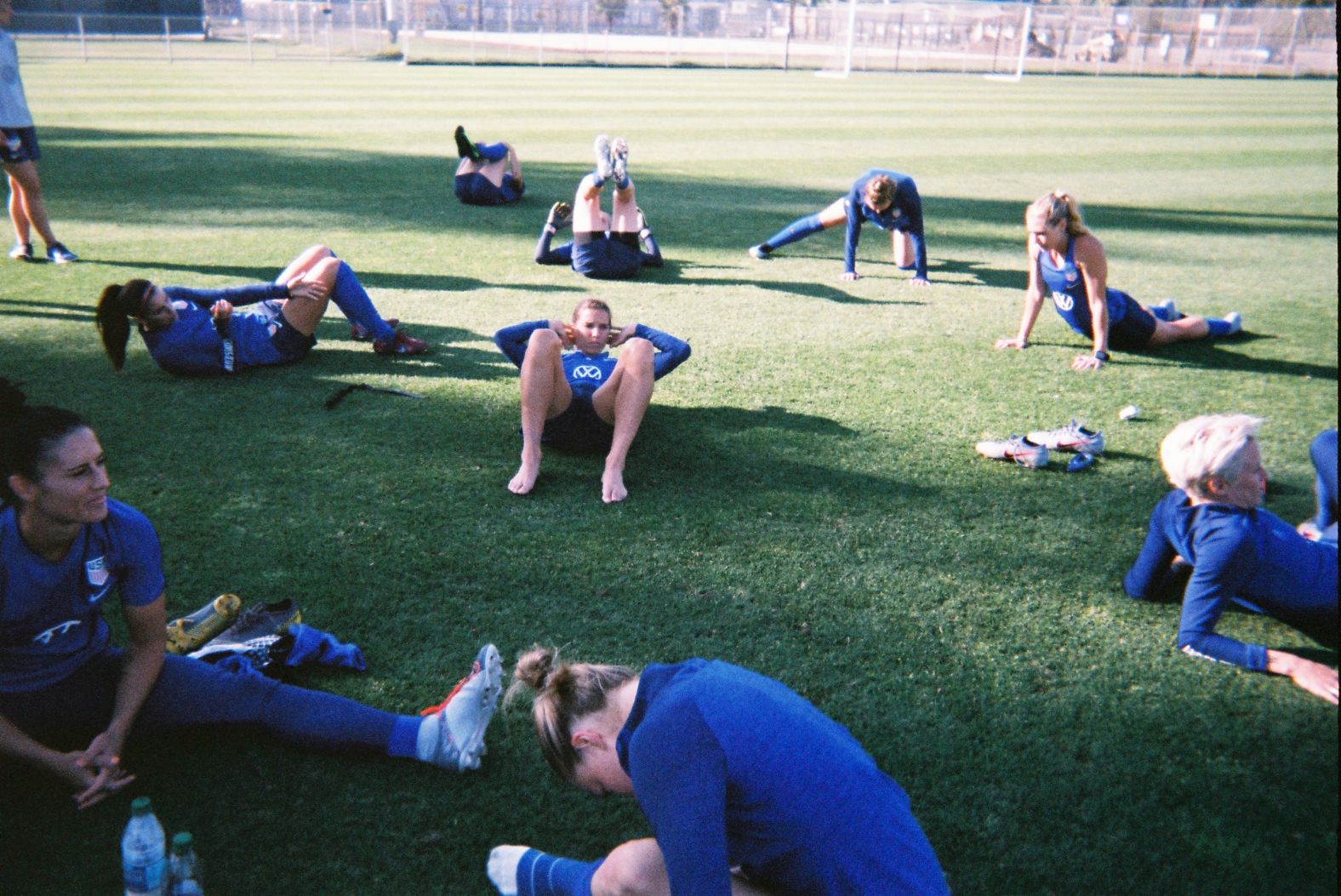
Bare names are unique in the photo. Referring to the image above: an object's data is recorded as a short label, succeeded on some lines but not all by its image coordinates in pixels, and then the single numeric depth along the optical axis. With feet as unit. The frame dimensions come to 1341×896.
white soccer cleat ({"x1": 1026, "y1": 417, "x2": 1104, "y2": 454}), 15.30
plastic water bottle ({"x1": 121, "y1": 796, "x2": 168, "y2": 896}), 7.02
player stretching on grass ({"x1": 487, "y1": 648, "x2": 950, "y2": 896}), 5.56
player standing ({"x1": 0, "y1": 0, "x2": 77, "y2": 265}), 23.40
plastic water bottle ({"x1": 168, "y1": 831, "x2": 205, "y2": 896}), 7.16
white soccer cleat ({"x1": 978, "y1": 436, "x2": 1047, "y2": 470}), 14.96
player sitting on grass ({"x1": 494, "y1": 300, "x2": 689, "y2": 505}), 13.91
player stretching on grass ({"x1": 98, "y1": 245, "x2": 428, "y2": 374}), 16.83
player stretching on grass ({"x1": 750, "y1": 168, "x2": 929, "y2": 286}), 25.07
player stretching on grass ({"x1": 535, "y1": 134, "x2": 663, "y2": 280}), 24.70
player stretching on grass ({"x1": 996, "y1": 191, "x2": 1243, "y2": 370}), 18.83
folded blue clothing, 9.88
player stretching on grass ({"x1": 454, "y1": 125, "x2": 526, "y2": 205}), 34.50
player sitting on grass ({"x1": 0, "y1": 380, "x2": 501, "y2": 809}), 7.64
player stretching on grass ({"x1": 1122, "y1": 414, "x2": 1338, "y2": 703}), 9.86
